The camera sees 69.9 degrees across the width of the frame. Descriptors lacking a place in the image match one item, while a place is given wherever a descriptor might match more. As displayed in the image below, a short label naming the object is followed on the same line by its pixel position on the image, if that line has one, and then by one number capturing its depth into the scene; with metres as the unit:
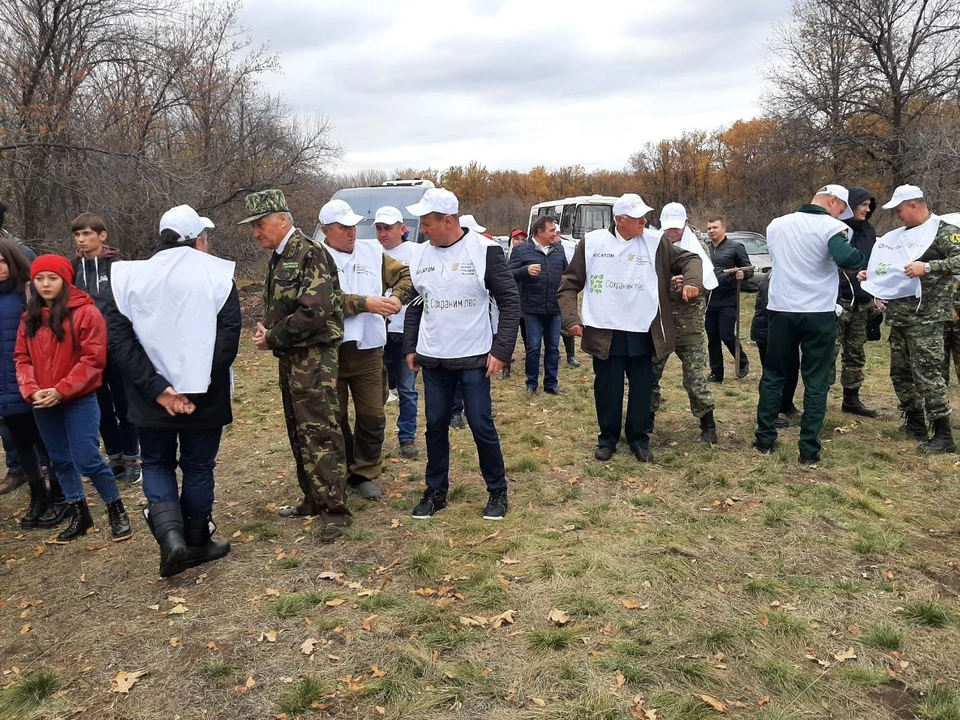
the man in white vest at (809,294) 5.31
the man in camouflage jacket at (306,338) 4.08
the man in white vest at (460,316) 4.37
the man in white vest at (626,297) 5.45
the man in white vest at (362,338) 4.89
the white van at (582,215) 17.67
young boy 5.19
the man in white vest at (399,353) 6.23
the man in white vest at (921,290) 5.53
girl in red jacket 4.29
